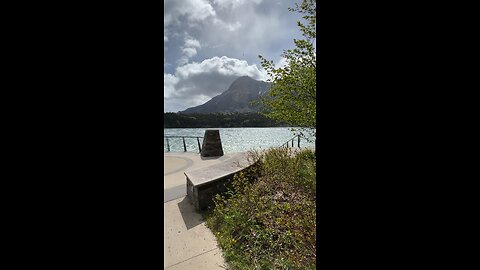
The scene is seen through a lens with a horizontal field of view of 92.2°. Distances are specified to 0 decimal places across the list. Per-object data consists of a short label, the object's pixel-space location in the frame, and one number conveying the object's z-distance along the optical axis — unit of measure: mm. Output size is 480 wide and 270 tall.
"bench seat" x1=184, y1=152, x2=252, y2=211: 4696
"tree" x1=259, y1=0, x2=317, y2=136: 6441
